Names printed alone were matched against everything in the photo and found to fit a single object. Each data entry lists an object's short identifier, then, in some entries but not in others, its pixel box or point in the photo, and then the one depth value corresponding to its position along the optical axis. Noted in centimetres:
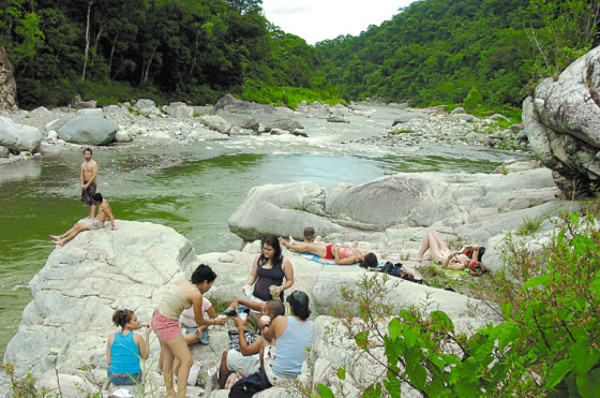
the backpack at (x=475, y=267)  689
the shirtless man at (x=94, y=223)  750
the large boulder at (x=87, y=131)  2112
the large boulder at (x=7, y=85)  2439
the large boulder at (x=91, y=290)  555
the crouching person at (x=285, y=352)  436
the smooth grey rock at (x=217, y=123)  2877
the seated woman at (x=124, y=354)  469
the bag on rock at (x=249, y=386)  432
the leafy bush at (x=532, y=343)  185
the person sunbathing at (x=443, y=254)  746
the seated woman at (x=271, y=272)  598
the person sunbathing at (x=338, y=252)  727
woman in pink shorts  465
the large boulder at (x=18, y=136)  1792
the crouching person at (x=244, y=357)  480
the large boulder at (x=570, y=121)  695
